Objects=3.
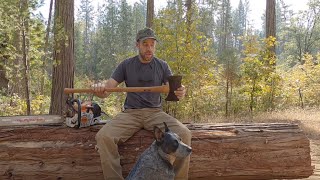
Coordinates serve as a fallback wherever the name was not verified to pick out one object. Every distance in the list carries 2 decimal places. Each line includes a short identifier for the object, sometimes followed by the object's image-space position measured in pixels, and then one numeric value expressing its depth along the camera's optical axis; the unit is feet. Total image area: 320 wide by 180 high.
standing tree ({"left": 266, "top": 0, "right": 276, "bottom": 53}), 43.75
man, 12.67
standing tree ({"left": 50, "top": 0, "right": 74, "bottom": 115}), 28.37
